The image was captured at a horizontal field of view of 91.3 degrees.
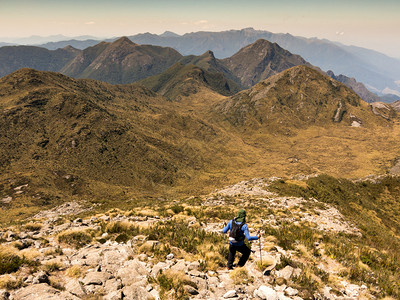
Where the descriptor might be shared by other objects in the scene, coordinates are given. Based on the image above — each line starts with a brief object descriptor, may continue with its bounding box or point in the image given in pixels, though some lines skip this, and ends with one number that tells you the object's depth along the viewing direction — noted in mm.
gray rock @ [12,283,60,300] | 8123
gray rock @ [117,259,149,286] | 10043
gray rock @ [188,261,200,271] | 11216
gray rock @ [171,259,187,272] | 10952
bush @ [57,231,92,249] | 15094
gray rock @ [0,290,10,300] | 7862
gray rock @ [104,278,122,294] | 9200
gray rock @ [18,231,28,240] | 16511
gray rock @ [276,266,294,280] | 10452
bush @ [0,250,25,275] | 9714
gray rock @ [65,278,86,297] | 8794
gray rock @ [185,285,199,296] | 8992
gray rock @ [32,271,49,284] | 9250
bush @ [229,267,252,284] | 10103
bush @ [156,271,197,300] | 8680
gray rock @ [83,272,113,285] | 9508
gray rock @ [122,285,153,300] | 8633
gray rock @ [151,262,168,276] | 10714
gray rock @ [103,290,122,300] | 8446
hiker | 11453
